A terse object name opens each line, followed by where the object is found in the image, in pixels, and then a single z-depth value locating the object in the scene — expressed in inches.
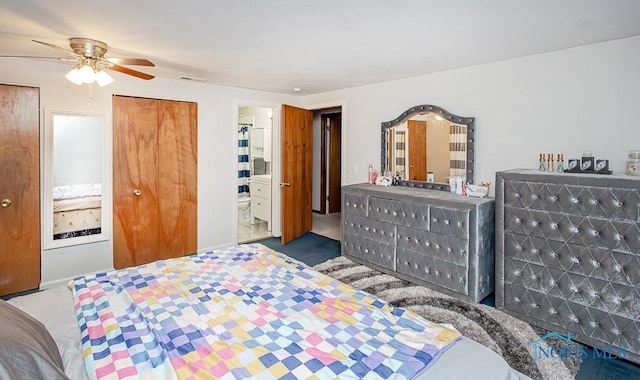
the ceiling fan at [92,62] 106.2
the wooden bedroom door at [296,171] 210.8
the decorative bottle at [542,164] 122.5
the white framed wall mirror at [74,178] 143.6
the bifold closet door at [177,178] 172.9
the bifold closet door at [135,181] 159.9
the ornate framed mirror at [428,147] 149.8
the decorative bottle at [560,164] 118.3
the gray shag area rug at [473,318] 90.7
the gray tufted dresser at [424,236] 125.9
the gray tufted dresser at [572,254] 93.7
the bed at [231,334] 51.9
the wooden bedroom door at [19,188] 130.6
